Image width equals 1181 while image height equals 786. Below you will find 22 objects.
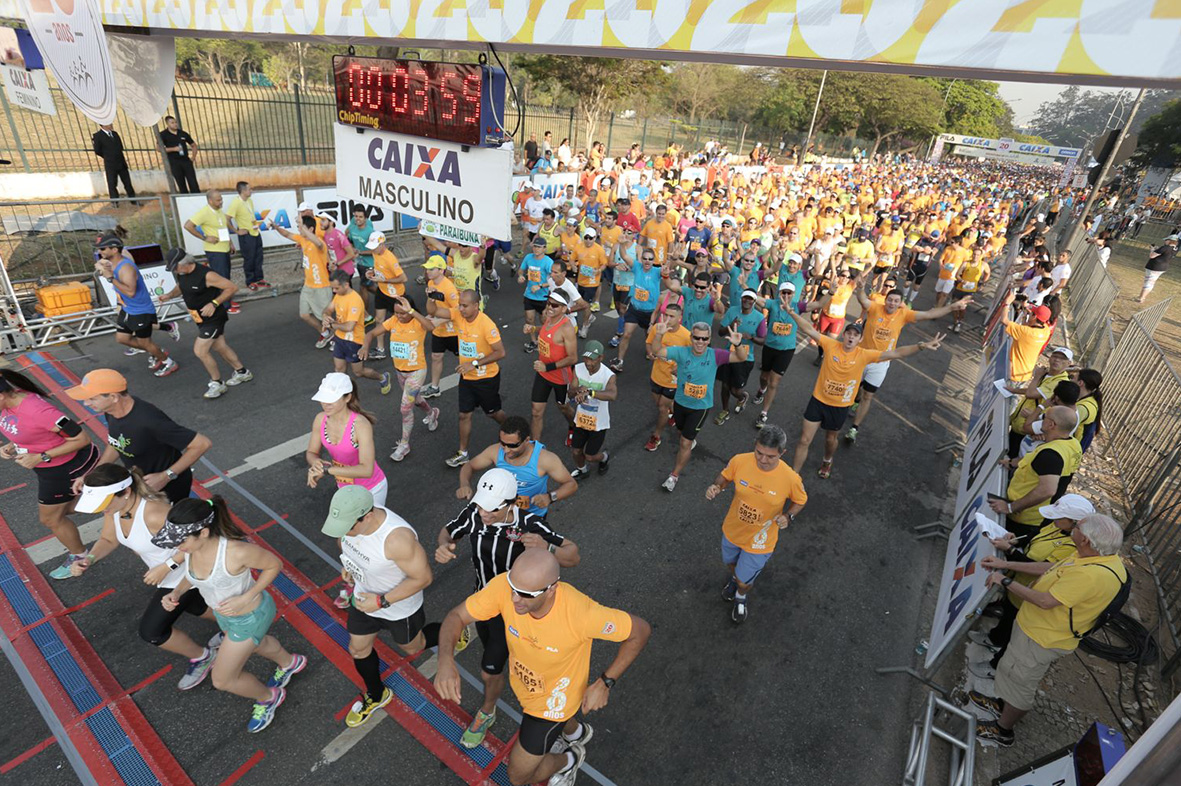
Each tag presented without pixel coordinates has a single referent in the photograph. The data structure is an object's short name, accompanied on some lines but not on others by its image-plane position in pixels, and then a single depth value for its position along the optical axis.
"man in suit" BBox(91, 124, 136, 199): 12.23
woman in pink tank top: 4.66
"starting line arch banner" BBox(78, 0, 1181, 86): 2.37
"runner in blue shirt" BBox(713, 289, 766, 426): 7.93
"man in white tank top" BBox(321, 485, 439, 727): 3.39
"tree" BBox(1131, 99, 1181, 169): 50.75
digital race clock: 4.49
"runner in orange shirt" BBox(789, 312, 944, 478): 6.69
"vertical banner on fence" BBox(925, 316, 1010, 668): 4.44
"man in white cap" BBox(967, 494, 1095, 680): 4.16
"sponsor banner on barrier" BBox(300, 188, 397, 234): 12.41
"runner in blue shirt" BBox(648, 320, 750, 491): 6.52
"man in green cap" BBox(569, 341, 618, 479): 6.33
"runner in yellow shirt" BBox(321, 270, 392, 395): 7.37
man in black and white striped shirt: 3.60
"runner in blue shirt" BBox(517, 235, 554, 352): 9.63
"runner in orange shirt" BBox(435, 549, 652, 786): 3.03
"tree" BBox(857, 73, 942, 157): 55.56
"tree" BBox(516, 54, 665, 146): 24.91
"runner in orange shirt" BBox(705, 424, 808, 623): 4.70
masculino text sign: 4.60
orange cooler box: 8.69
